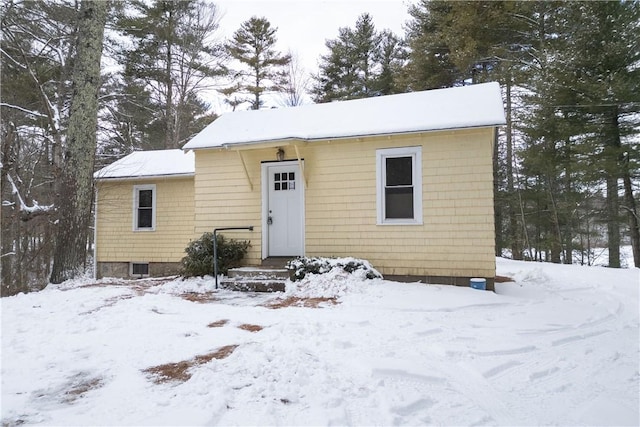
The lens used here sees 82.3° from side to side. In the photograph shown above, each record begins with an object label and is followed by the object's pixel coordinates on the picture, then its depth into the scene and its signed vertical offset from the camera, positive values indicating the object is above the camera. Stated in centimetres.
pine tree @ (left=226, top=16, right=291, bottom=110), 1936 +877
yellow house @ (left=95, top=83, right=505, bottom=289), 654 +87
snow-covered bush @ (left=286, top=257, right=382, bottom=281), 654 -77
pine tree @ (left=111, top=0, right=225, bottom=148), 1547 +723
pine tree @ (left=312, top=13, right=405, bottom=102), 1897 +866
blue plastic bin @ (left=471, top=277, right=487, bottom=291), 626 -102
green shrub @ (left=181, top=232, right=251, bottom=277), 742 -65
